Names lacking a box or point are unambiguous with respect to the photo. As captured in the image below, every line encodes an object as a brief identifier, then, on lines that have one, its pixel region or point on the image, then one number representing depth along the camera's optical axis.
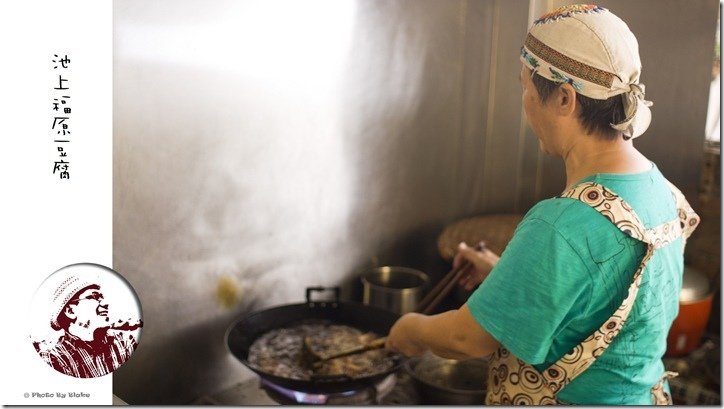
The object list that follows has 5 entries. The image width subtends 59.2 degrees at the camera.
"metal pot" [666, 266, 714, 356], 2.24
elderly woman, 1.02
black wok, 1.64
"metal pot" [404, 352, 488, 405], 1.95
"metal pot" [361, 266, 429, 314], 2.18
